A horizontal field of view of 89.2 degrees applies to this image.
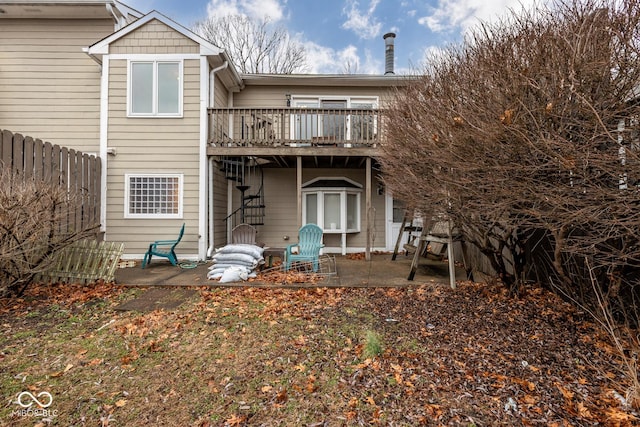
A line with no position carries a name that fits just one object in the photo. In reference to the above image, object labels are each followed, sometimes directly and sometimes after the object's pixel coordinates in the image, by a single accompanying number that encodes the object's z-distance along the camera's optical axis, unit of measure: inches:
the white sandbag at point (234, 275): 222.1
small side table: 275.1
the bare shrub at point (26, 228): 164.9
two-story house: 307.4
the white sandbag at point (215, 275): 229.7
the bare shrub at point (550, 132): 104.5
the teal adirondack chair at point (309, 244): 249.8
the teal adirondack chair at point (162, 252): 275.7
